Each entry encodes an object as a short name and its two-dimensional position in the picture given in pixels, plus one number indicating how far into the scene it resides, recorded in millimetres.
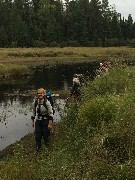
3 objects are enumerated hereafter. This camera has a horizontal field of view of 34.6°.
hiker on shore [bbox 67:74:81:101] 11070
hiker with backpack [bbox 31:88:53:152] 7264
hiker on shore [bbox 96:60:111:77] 11669
